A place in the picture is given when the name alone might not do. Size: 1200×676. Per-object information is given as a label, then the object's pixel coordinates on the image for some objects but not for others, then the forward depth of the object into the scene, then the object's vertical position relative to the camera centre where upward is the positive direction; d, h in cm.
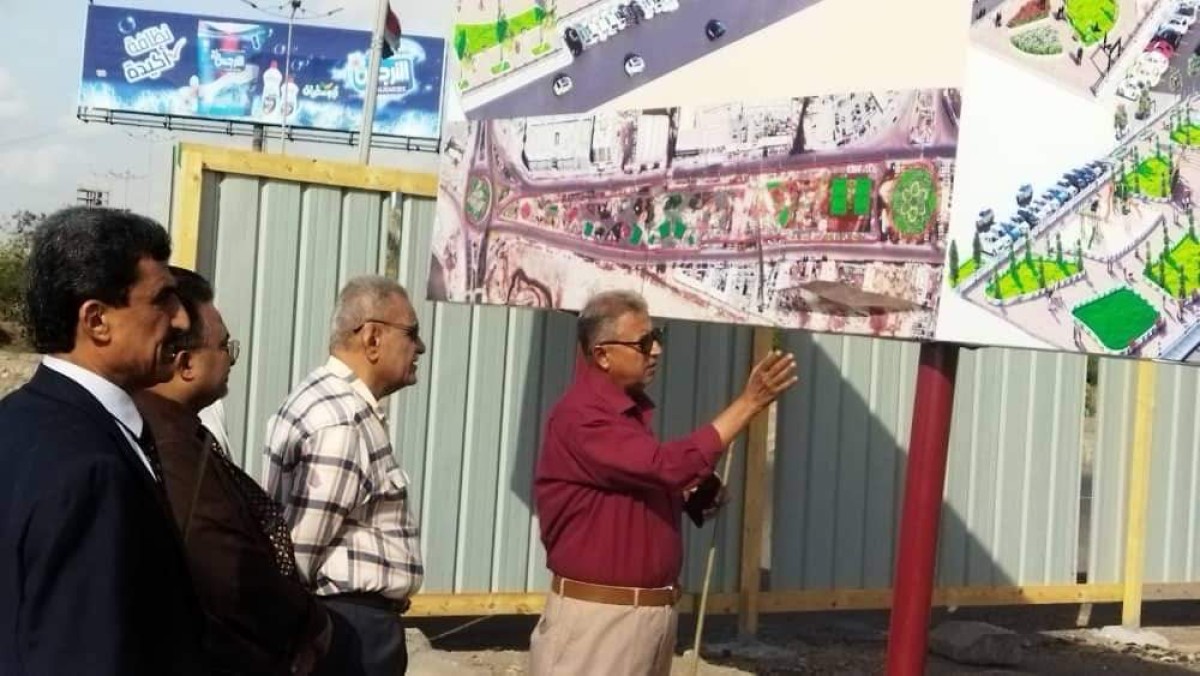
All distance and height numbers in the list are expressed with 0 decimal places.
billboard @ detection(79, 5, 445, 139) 4703 +756
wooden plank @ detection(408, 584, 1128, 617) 800 -122
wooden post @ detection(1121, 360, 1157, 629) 984 -53
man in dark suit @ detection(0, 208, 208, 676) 222 -21
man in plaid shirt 419 -37
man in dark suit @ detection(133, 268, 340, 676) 344 -42
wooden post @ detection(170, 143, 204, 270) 737 +56
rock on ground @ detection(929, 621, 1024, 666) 884 -141
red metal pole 470 -45
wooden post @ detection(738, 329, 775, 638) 861 -76
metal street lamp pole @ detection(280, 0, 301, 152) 4666 +759
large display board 411 +50
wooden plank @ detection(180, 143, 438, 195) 744 +79
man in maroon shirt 466 -40
